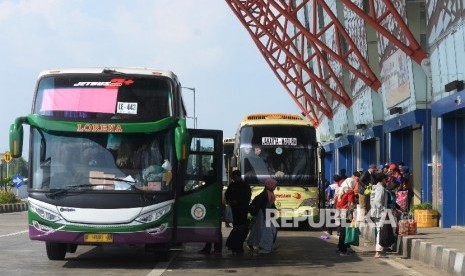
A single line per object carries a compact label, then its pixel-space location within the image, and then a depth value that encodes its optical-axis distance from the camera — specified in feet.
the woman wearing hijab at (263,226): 59.31
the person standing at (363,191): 63.00
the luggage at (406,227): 64.69
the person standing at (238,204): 59.31
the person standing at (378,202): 57.40
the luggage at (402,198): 80.02
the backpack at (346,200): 61.52
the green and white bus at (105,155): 46.73
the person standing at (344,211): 59.00
